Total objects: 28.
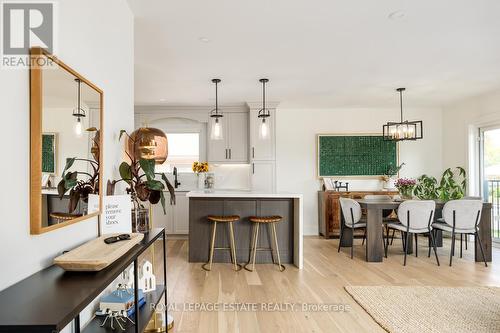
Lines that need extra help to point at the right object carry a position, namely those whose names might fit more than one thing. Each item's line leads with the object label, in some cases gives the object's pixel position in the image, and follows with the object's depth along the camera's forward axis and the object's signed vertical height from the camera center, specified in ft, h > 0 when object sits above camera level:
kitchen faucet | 20.47 -0.87
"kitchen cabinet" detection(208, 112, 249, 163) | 20.89 +1.69
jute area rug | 8.72 -4.25
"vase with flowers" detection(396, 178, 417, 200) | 16.72 -1.01
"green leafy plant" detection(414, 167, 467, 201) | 19.26 -1.20
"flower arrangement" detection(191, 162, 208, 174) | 16.39 +0.02
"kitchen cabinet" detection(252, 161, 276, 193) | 20.26 -0.43
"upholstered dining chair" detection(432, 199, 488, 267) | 14.76 -2.23
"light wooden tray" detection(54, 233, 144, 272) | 4.22 -1.21
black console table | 2.85 -1.35
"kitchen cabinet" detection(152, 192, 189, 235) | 20.88 -3.12
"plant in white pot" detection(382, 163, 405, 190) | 21.91 -0.58
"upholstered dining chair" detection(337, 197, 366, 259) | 15.83 -2.30
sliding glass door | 18.57 -0.12
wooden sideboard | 20.53 -2.55
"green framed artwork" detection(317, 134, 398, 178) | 22.09 +0.85
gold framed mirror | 4.19 +0.38
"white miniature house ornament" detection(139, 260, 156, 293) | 7.50 -2.58
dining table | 15.12 -2.97
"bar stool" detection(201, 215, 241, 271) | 13.86 -3.00
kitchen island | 15.01 -2.60
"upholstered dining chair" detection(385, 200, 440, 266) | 14.85 -2.18
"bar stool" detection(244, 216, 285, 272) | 13.69 -2.86
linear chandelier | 15.72 +1.78
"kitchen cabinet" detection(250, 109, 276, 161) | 20.24 +1.57
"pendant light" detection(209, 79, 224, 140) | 14.79 +1.69
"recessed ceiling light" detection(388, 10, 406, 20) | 8.76 +4.17
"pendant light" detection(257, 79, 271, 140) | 14.51 +1.69
